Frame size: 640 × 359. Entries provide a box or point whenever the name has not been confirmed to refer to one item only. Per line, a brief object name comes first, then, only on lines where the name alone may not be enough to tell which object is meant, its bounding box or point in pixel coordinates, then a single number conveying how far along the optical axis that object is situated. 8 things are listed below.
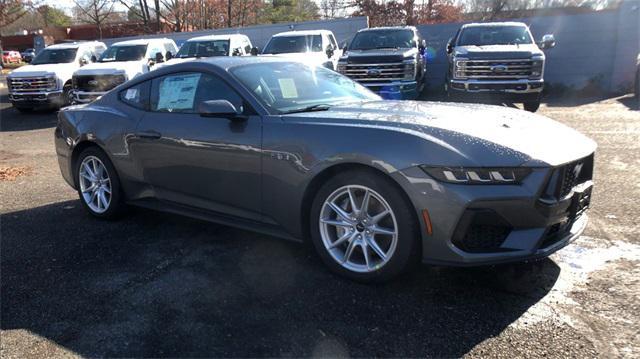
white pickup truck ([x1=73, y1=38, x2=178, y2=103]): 13.27
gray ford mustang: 3.09
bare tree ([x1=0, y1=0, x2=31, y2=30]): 40.22
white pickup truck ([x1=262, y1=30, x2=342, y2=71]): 14.65
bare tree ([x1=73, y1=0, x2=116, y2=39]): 40.06
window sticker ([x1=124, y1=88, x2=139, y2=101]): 4.88
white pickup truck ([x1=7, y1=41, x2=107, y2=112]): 14.52
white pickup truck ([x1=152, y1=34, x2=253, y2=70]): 15.26
